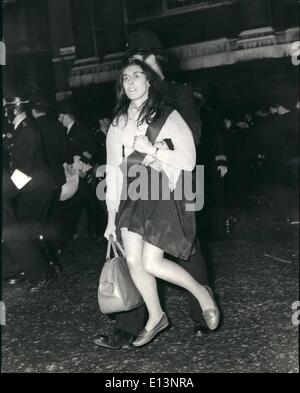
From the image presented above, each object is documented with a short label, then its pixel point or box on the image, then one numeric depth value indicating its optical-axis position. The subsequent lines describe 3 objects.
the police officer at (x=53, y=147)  6.52
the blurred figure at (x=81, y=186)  7.55
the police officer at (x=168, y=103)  3.72
